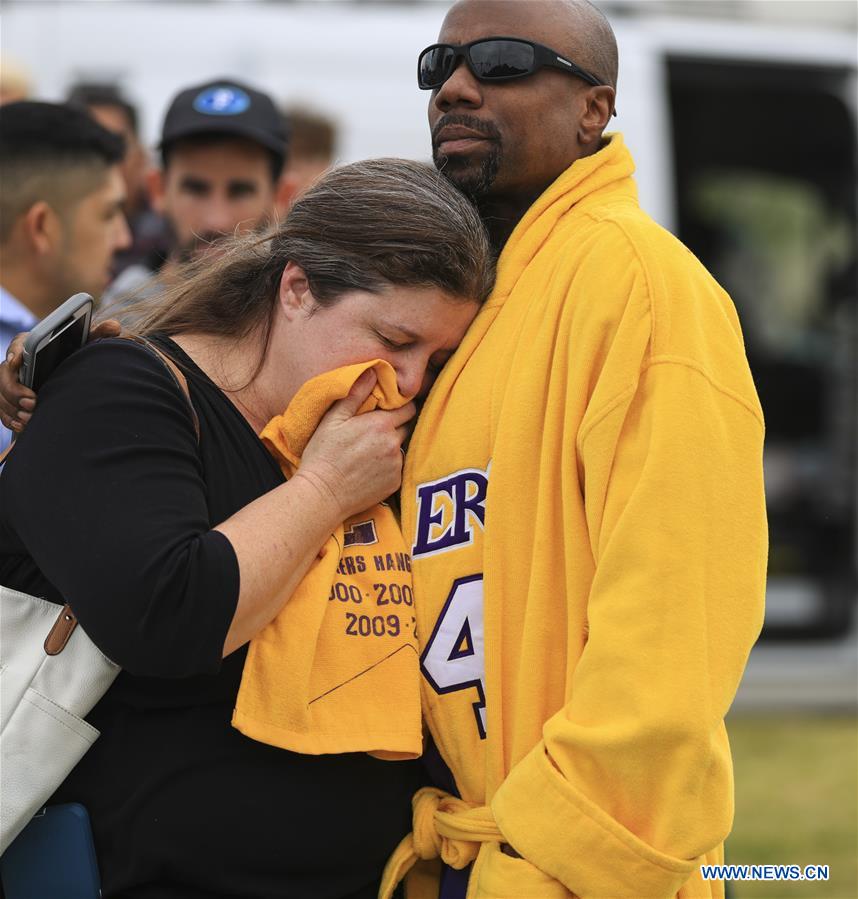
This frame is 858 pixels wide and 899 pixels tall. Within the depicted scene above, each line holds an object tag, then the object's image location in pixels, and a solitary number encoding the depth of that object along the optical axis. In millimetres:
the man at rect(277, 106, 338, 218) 5066
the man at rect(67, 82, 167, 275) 4668
